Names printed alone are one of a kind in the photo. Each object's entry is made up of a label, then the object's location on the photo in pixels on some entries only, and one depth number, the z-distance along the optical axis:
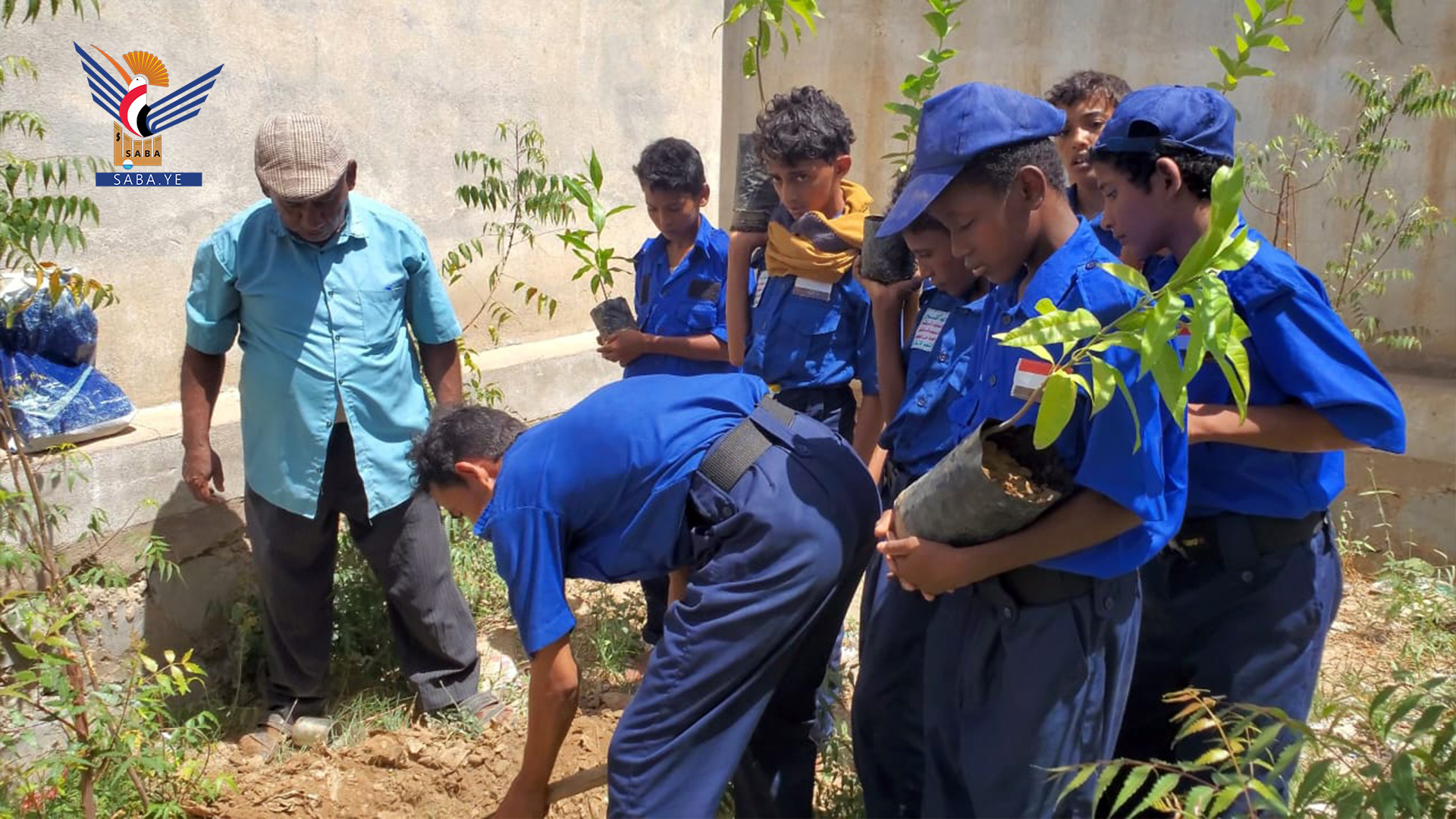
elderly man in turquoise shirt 3.40
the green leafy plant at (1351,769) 1.36
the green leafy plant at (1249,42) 2.57
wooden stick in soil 2.38
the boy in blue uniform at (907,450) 2.30
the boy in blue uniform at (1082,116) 2.99
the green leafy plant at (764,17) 2.91
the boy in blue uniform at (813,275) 3.23
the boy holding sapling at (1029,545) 1.78
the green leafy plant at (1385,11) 1.41
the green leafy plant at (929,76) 2.95
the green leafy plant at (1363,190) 4.73
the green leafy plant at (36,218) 2.47
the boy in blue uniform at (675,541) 2.18
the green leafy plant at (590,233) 3.54
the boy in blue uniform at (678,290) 3.83
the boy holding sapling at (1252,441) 1.95
